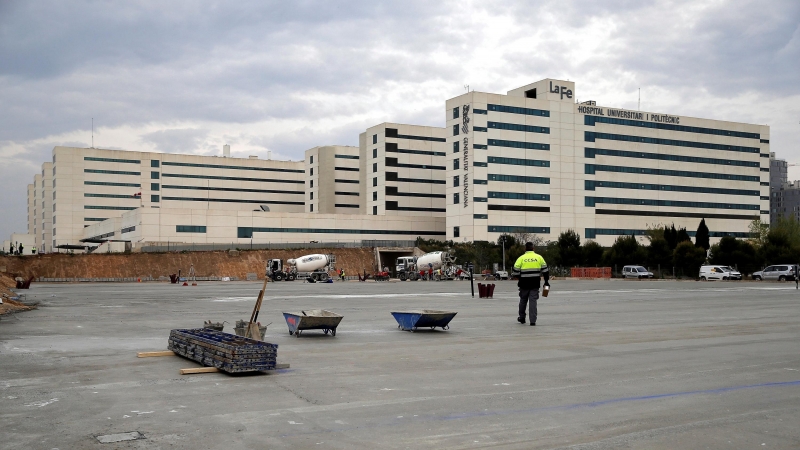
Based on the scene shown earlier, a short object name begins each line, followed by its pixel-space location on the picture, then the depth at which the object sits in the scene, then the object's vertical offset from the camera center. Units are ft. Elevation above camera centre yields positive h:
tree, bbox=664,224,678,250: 312.32 +6.82
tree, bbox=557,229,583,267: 316.60 +1.13
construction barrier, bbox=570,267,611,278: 280.12 -7.49
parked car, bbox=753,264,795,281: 217.11 -5.78
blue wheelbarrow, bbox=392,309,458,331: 60.08 -5.48
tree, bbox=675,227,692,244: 313.89 +6.90
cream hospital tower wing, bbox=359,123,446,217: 458.09 +52.33
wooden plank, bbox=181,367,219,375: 37.65 -6.17
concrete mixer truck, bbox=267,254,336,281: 272.10 -6.08
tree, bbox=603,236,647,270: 294.66 -0.09
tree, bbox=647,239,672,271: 284.41 -0.44
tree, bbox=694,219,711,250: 351.46 +7.75
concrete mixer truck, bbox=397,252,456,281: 265.75 -4.98
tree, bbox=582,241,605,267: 313.32 -0.98
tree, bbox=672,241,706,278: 260.21 -2.10
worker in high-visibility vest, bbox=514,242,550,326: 64.23 -1.88
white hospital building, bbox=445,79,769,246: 386.52 +48.30
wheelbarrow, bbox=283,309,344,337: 56.18 -5.37
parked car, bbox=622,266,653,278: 257.96 -6.80
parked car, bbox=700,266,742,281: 237.66 -6.50
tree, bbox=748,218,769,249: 354.74 +11.64
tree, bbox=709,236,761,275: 267.39 -0.69
